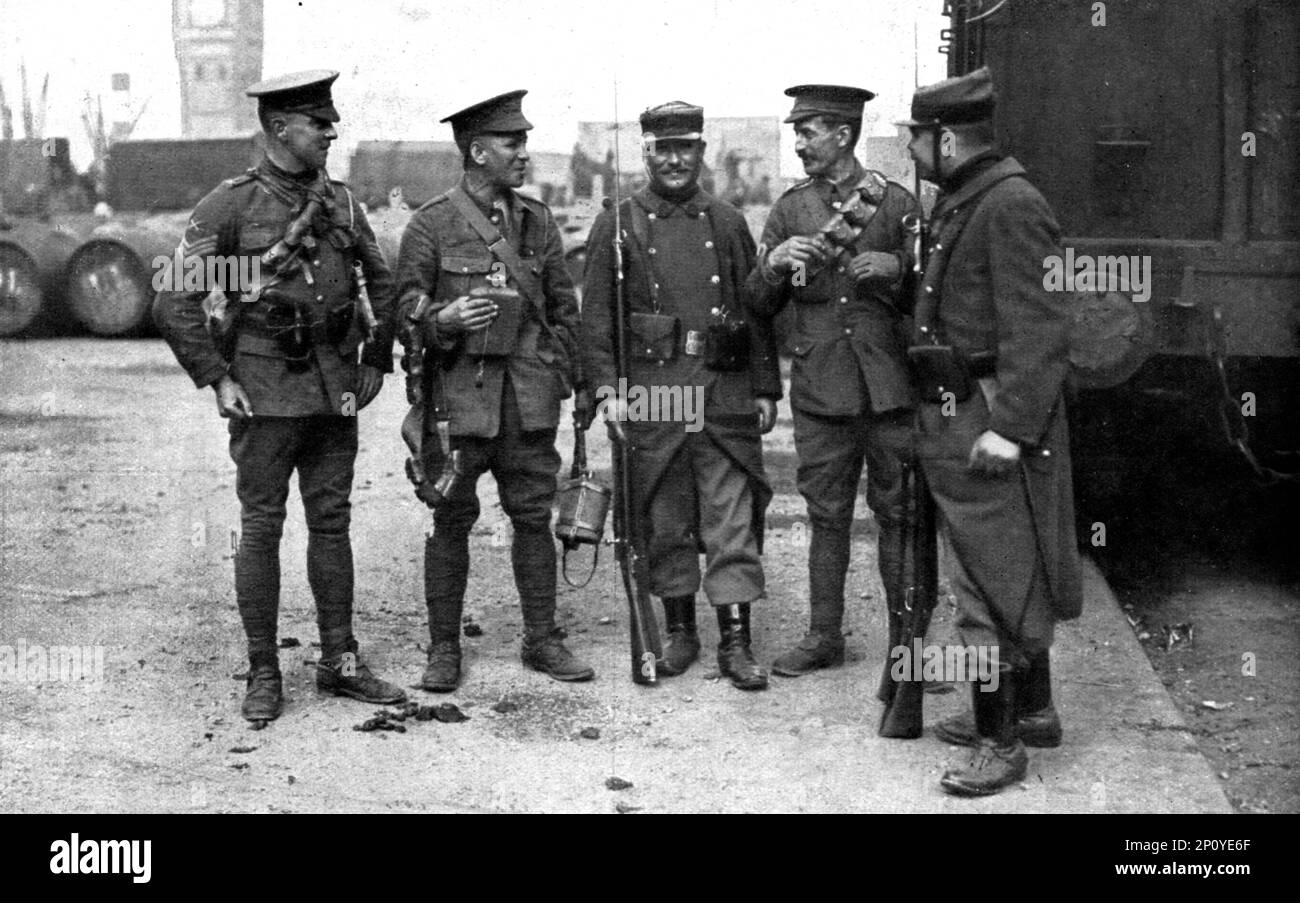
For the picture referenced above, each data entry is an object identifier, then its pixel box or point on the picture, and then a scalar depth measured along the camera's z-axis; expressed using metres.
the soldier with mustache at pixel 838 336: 5.54
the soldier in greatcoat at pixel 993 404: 4.40
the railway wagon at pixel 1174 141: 6.58
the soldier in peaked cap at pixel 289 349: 5.19
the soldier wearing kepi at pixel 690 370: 5.72
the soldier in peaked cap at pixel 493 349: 5.50
